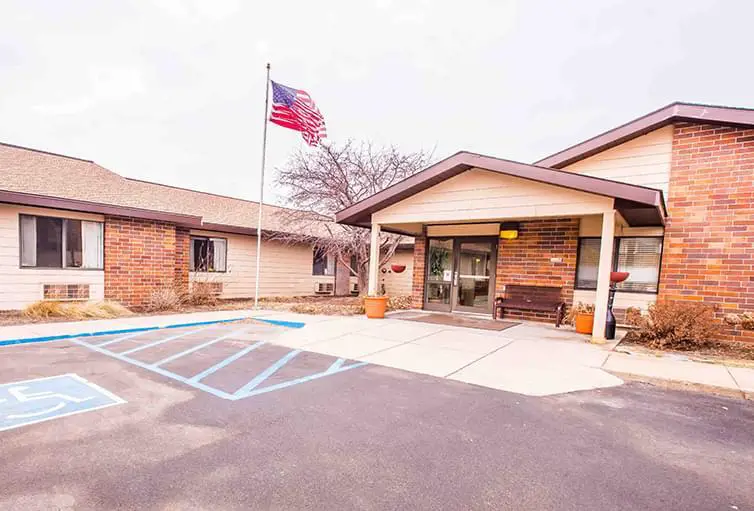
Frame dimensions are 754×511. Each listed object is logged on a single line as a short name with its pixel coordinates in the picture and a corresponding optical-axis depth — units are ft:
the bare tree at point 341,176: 43.50
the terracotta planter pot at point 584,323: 25.29
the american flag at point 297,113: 32.48
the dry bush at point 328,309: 34.58
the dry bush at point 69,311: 27.43
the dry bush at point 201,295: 38.40
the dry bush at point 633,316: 23.79
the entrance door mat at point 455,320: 28.19
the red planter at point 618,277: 22.89
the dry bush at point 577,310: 25.81
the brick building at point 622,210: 23.34
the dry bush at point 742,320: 22.93
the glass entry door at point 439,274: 35.63
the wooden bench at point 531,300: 28.96
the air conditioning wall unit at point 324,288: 56.39
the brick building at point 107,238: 30.09
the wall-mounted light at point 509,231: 31.68
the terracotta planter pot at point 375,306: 30.50
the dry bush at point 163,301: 33.91
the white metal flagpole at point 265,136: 34.73
